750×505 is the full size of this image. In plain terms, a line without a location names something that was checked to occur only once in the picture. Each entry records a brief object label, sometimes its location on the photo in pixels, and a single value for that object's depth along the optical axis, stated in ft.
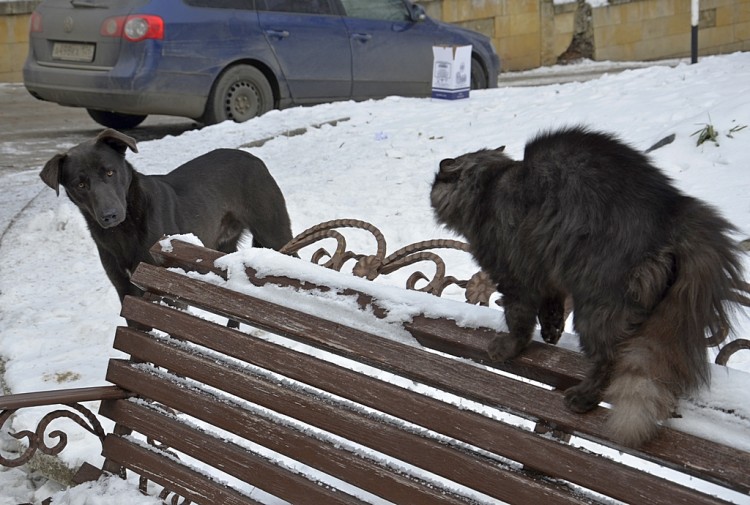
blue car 31.73
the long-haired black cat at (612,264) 6.86
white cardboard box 30.71
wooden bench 7.30
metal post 37.65
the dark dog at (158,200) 15.38
